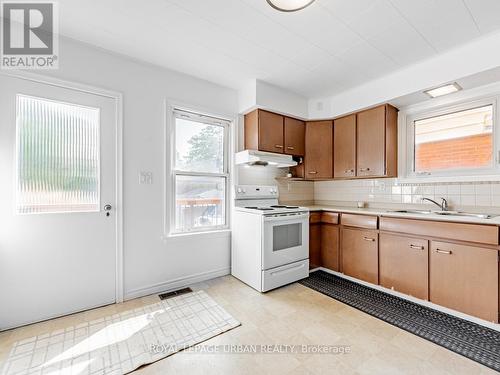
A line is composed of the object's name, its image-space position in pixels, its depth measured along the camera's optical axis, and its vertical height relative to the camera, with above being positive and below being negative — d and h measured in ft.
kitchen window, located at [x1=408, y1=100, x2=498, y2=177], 7.84 +1.67
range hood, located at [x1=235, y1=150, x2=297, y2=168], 9.27 +1.19
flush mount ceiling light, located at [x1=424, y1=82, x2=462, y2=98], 7.72 +3.36
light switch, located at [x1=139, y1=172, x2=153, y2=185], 8.00 +0.31
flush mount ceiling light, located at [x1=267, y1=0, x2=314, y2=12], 5.03 +4.07
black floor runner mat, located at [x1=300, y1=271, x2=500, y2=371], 5.31 -3.78
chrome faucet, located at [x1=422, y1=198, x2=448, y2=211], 8.34 -0.66
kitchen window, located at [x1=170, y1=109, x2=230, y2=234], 9.01 +0.60
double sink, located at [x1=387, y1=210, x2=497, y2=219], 7.10 -0.92
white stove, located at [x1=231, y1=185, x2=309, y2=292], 8.37 -2.24
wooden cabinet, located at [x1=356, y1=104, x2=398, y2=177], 9.32 +1.86
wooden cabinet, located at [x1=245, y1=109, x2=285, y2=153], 9.80 +2.44
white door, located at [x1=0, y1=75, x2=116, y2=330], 6.12 -0.40
